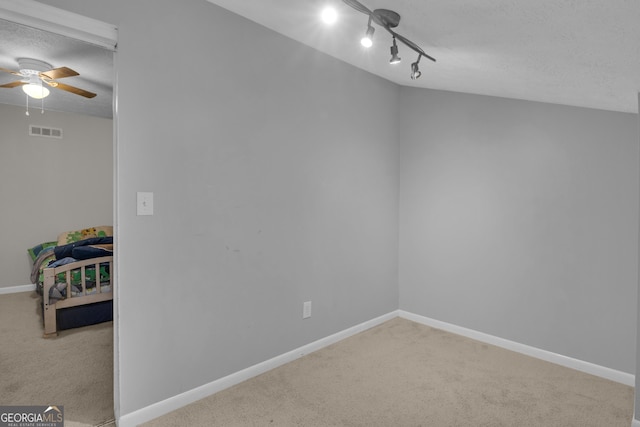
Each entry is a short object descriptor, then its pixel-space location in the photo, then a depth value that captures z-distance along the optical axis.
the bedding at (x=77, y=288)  3.22
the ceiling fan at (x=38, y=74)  3.02
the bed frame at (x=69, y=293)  3.20
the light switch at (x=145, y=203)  1.93
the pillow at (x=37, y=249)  4.70
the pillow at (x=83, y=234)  4.80
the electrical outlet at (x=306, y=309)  2.79
